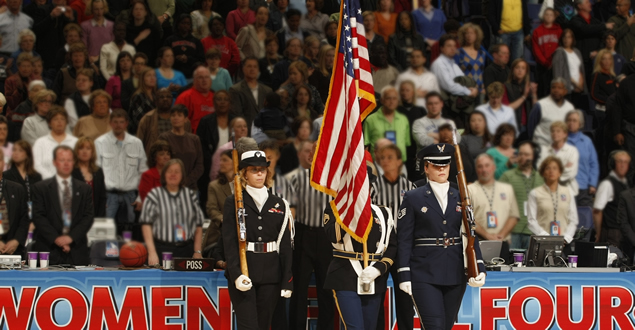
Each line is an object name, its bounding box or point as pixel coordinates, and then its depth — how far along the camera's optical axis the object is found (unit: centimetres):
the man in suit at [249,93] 1497
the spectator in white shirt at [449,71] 1595
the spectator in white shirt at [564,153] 1457
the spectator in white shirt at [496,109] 1525
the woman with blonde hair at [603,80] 1720
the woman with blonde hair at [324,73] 1541
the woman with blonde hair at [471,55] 1648
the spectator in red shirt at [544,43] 1788
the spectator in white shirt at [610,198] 1415
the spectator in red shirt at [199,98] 1488
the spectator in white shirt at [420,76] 1567
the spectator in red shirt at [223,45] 1650
